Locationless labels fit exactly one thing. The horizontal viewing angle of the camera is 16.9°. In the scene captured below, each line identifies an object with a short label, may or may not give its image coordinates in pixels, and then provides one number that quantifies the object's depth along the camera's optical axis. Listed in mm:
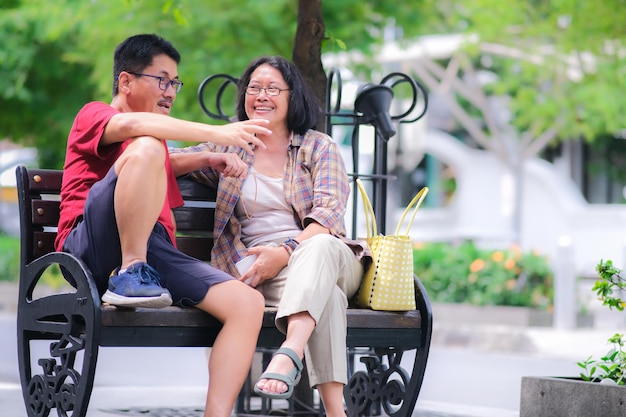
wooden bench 7445
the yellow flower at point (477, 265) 25209
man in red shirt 7452
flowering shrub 24728
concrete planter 8953
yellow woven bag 8521
